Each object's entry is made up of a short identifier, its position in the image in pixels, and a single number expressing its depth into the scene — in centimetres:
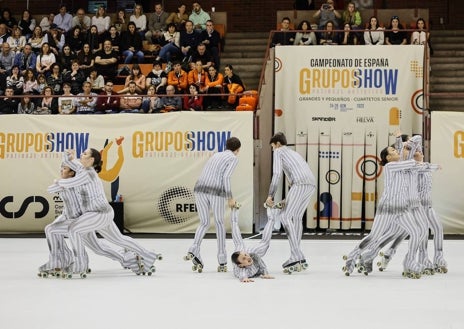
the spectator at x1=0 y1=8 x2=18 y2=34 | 2584
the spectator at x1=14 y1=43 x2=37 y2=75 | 2359
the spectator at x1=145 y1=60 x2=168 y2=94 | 2214
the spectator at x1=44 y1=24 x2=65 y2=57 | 2425
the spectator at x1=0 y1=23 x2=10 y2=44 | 2477
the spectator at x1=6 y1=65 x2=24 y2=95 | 2266
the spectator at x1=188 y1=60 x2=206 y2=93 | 2183
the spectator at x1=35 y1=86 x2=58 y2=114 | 2181
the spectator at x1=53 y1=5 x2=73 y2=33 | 2545
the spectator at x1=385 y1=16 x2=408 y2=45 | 2195
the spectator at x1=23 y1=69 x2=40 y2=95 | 2253
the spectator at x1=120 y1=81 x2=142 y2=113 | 2169
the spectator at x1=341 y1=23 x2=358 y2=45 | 2188
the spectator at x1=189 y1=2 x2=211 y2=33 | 2472
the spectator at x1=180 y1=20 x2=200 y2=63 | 2334
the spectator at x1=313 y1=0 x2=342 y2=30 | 2340
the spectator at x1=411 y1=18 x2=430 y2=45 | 2147
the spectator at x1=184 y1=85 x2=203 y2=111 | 2134
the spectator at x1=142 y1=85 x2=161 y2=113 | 2172
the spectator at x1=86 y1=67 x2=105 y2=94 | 2262
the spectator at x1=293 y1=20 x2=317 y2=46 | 2202
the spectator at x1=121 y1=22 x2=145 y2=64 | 2381
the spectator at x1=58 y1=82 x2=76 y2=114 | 2172
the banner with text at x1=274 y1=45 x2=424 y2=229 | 2081
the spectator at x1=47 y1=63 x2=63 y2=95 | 2255
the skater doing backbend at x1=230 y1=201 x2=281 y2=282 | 1219
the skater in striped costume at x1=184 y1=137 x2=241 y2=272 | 1332
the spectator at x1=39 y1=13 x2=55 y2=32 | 2558
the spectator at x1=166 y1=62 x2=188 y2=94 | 2198
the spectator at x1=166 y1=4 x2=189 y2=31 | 2477
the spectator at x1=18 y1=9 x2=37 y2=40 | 2533
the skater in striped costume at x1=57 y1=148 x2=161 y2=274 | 1232
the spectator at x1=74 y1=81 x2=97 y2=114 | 2173
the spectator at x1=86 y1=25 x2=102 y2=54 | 2408
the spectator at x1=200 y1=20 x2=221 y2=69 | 2347
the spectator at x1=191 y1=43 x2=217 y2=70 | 2295
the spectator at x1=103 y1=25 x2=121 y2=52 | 2412
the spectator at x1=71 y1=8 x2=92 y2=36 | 2544
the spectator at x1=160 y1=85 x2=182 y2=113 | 2153
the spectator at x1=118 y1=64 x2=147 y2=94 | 2205
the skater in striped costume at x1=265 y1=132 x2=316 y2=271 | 1317
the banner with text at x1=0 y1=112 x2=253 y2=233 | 2086
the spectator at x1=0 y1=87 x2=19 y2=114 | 2189
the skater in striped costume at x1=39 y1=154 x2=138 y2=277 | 1252
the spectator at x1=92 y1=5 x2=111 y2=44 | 2510
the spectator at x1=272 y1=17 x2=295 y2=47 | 2189
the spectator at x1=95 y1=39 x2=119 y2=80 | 2338
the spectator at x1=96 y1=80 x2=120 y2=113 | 2173
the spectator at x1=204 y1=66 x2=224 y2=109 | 2153
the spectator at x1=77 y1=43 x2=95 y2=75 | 2347
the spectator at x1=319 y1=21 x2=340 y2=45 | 2197
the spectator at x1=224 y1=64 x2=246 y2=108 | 2150
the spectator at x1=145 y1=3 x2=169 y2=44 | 2483
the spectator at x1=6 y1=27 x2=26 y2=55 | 2425
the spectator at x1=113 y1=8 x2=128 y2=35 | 2475
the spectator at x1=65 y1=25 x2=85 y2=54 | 2439
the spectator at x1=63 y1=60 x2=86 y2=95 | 2244
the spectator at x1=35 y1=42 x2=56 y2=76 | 2311
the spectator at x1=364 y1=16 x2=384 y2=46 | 2169
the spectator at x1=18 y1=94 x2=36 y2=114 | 2188
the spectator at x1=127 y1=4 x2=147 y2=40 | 2491
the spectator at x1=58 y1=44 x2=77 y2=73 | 2355
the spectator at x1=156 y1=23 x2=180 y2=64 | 2345
